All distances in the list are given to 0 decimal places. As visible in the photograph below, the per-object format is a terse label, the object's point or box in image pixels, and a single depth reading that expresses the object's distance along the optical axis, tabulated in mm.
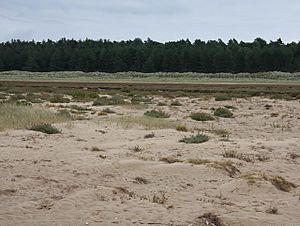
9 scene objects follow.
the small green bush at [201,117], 24719
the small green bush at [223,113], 26833
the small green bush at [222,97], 38469
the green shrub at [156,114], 25125
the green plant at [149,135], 16578
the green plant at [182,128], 18969
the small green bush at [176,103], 34131
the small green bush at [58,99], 34769
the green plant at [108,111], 27038
